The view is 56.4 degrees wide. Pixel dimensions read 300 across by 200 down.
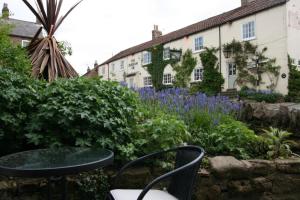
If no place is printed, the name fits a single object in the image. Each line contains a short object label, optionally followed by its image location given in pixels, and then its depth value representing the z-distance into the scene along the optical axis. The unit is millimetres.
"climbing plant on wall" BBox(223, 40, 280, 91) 15208
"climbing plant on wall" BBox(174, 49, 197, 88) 19991
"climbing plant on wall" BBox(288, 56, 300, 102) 14308
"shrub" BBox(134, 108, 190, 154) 2848
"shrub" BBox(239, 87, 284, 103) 13680
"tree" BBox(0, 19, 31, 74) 3881
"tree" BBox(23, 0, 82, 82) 4891
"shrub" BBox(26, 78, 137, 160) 2527
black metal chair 1611
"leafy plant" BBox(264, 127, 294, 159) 3544
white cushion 1866
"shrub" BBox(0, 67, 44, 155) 2490
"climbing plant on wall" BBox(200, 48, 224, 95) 17750
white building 14859
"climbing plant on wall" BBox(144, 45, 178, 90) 22414
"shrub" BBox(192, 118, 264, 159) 3486
